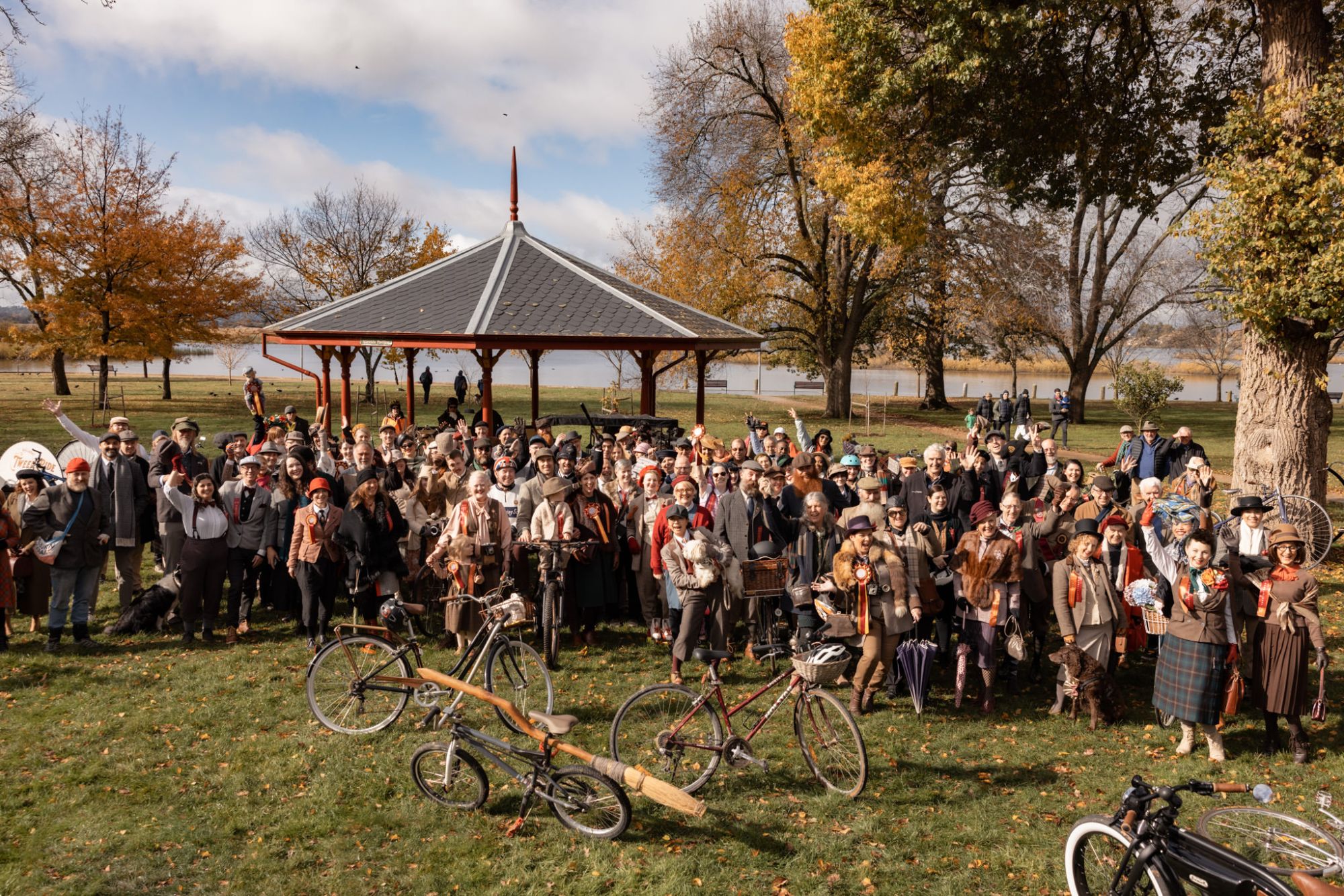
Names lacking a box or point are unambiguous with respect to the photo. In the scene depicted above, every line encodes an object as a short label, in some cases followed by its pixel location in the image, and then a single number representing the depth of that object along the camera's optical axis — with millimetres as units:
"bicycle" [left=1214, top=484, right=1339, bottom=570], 12641
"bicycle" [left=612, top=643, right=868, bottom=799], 6020
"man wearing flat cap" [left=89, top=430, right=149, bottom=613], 9414
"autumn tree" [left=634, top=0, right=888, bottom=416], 30953
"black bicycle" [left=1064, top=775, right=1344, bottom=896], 4020
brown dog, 7316
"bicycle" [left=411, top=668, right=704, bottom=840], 5207
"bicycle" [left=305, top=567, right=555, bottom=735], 6836
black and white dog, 9125
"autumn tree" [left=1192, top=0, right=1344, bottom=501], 11414
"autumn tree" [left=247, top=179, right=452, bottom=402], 37781
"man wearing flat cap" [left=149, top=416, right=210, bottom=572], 9312
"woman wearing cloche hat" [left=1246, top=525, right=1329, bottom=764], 6582
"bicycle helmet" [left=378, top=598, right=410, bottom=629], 6801
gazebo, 16125
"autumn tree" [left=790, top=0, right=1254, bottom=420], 14203
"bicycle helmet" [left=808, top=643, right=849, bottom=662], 5957
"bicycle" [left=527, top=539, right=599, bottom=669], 8250
